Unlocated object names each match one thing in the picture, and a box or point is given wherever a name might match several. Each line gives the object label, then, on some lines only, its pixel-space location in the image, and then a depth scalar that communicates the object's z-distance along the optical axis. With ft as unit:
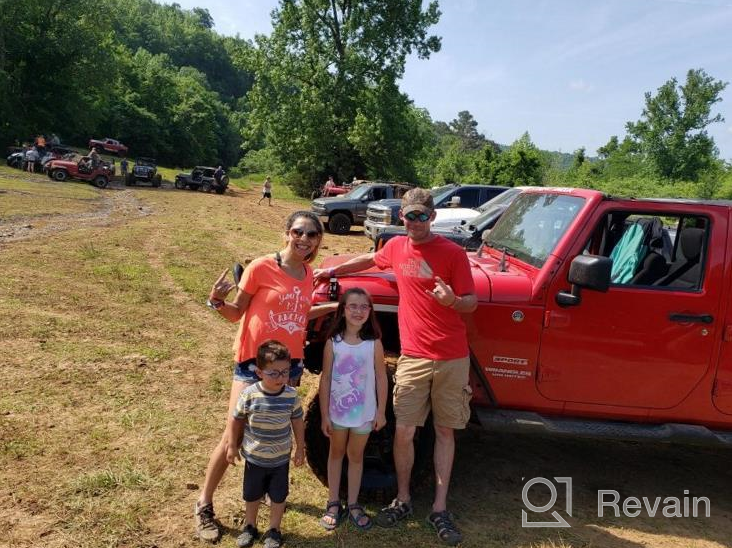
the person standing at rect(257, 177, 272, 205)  84.80
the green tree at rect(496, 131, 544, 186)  118.21
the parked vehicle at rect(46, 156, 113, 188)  82.12
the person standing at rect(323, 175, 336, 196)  87.10
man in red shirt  10.49
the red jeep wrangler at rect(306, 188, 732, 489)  11.29
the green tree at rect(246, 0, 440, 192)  106.32
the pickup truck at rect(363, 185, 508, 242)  45.65
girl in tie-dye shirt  10.50
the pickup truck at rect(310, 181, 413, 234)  59.52
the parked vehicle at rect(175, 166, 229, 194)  94.84
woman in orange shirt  10.11
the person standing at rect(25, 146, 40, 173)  87.71
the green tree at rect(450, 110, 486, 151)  392.10
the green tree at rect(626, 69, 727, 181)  178.19
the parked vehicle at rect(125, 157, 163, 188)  90.94
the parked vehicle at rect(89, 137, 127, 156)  144.66
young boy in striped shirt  9.66
